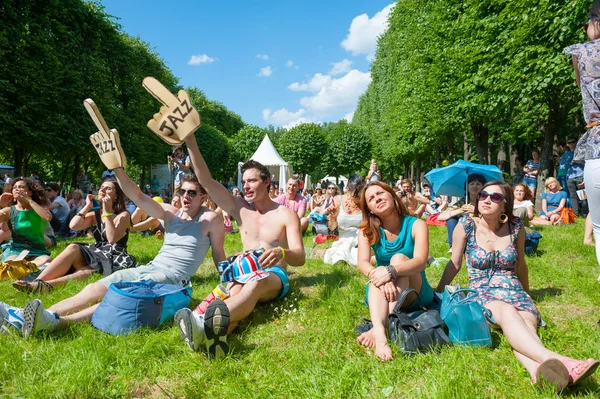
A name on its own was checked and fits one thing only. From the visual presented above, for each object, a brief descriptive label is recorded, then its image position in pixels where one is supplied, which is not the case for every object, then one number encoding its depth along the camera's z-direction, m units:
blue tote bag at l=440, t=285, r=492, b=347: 2.71
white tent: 24.50
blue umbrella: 7.09
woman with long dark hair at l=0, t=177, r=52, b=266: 5.50
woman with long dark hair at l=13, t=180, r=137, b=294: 4.64
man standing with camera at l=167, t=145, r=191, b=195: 8.63
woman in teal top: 2.91
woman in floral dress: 2.86
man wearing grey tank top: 3.80
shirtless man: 3.26
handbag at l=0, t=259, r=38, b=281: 4.94
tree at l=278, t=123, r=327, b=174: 45.22
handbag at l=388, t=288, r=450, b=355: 2.68
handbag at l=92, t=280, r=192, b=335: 3.15
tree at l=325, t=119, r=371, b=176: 44.78
